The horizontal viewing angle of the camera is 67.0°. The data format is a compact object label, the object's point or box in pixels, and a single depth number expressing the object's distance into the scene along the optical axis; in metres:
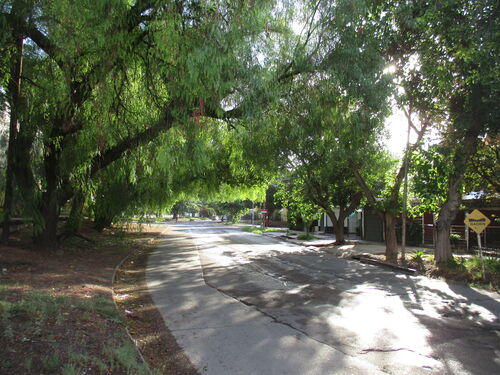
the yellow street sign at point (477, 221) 11.71
